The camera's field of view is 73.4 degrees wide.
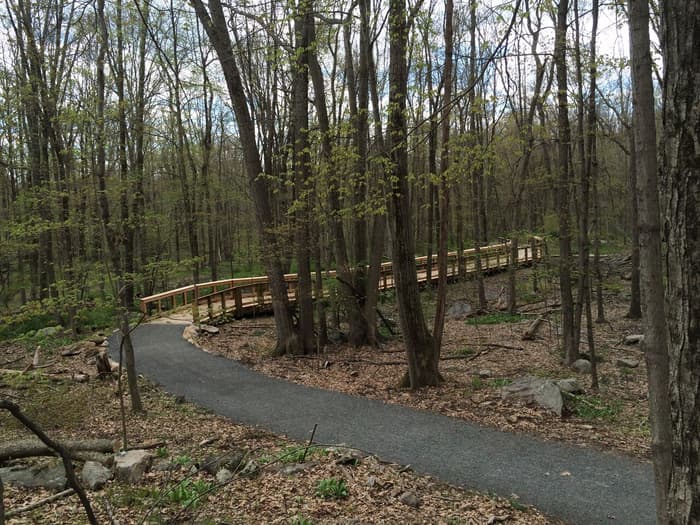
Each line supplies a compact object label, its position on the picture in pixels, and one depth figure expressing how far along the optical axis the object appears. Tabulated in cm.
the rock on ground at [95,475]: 460
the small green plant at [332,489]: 437
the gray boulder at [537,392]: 667
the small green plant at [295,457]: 512
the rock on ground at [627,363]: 894
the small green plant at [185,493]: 428
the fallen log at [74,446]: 443
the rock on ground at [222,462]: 499
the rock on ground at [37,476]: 458
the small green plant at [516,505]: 414
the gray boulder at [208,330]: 1404
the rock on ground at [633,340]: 1049
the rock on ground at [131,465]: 481
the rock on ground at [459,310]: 1670
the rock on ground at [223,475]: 472
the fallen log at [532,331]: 1203
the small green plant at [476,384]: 805
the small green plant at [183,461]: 519
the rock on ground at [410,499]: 425
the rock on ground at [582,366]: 877
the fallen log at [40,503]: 314
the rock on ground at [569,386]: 718
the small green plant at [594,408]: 648
